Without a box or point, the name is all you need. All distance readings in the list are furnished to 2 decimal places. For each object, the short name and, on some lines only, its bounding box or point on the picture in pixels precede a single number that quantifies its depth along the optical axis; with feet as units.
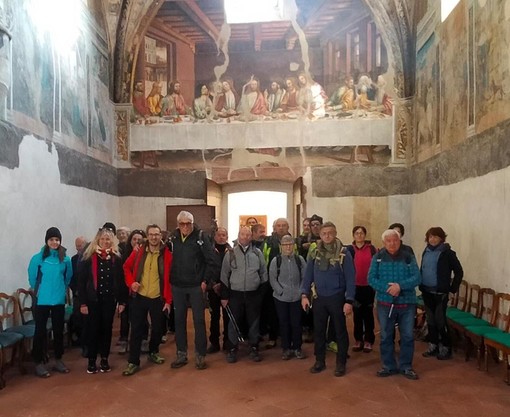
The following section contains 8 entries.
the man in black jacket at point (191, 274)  19.48
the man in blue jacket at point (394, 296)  18.33
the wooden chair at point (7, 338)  18.03
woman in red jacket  21.93
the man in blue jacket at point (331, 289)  18.71
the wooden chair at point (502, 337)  17.94
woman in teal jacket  18.98
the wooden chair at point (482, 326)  19.81
